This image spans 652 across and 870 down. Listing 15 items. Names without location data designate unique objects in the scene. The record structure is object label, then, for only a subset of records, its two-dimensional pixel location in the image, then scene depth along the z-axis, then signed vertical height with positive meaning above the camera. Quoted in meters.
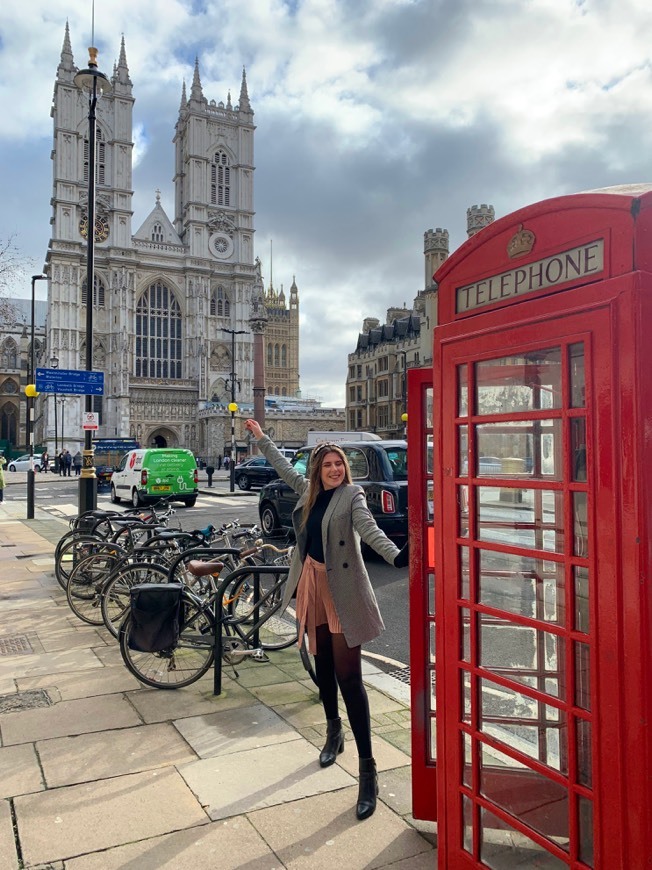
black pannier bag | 4.43 -1.08
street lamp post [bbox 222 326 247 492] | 26.03 -0.91
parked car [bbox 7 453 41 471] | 50.78 -0.62
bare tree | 15.35 +3.43
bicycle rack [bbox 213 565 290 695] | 4.60 -1.04
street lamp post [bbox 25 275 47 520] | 17.16 +0.58
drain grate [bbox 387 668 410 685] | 5.01 -1.68
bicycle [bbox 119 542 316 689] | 4.70 -1.29
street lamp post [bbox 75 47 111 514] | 11.04 +4.45
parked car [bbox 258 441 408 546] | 9.47 -0.30
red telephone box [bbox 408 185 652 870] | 1.83 -0.27
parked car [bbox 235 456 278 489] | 27.99 -0.78
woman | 3.25 -0.66
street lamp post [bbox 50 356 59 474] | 60.57 +8.56
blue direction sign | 12.39 +1.40
